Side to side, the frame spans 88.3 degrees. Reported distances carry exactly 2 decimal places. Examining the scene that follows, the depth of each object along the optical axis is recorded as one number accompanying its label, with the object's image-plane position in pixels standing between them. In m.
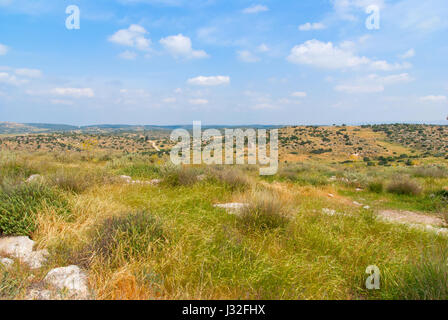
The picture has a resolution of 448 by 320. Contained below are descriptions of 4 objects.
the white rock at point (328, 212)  5.13
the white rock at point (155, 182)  7.42
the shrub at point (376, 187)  9.92
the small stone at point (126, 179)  7.43
